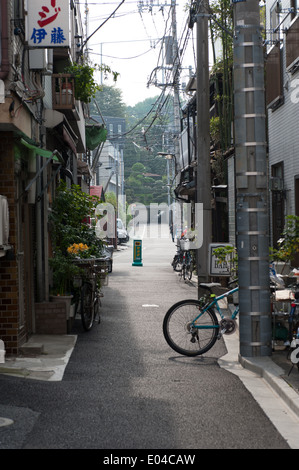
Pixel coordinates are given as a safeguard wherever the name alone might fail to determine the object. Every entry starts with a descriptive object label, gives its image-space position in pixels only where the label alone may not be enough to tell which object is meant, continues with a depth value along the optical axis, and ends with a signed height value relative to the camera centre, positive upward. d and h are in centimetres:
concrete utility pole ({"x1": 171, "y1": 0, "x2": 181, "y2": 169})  2871 +589
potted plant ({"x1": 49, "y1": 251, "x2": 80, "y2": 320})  1305 -81
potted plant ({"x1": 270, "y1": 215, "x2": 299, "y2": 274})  1075 -23
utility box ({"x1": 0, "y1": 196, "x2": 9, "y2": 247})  946 +15
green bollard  3418 -116
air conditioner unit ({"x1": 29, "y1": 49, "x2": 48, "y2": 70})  1184 +280
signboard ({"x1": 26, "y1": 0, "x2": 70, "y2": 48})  1086 +310
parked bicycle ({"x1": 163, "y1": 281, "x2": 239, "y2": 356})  1027 -135
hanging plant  1711 +360
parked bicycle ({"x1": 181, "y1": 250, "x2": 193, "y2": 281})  2553 -127
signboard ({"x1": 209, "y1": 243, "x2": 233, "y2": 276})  1496 -76
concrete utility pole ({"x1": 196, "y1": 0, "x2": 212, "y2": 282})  1708 +197
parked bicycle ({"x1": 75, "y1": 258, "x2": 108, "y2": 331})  1287 -106
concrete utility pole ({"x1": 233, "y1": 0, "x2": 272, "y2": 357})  984 +69
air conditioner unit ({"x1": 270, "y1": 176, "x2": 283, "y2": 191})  1670 +102
